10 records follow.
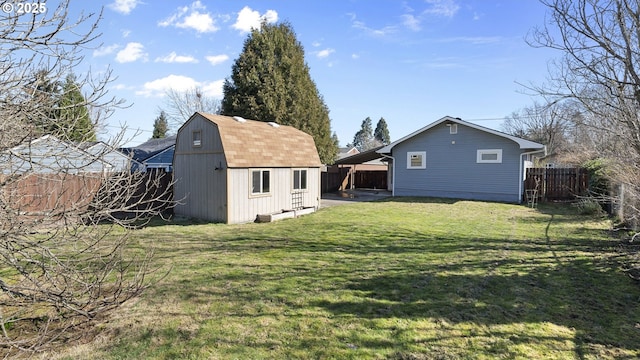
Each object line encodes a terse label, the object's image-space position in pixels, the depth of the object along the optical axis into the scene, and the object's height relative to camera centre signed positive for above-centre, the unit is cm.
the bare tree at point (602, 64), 488 +175
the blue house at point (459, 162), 1642 +61
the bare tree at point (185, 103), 3591 +745
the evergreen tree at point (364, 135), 7062 +824
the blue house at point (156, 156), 2204 +109
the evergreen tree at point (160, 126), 4375 +599
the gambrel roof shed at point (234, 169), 1105 +10
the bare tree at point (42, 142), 261 +25
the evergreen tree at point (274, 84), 2142 +570
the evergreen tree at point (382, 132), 6711 +814
